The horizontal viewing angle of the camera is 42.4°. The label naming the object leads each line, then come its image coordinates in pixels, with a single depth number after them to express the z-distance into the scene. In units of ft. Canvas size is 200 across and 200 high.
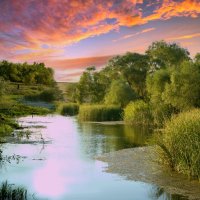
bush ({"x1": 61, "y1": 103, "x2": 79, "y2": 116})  148.83
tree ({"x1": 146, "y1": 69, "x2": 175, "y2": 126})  95.71
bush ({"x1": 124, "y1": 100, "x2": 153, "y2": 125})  99.64
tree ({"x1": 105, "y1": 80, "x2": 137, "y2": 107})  124.72
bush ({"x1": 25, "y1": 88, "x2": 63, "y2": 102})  202.42
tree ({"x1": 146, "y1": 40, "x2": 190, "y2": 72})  140.84
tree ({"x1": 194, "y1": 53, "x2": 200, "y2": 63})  111.46
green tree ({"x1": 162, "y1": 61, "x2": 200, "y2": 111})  91.96
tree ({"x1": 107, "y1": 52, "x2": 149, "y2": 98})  146.46
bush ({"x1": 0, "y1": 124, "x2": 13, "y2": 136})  65.33
